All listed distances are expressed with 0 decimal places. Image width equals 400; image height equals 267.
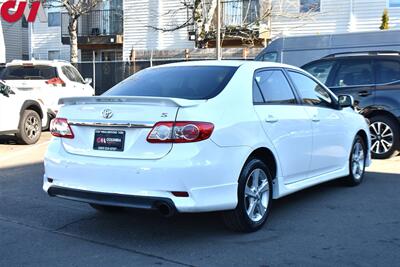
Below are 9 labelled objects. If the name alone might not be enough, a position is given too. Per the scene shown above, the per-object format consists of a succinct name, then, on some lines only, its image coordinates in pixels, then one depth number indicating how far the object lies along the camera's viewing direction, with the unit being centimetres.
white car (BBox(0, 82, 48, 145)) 1113
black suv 966
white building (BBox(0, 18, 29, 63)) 3288
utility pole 1617
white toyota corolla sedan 477
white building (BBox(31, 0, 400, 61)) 2241
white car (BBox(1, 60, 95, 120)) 1409
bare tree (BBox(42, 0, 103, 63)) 2506
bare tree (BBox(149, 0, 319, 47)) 2338
